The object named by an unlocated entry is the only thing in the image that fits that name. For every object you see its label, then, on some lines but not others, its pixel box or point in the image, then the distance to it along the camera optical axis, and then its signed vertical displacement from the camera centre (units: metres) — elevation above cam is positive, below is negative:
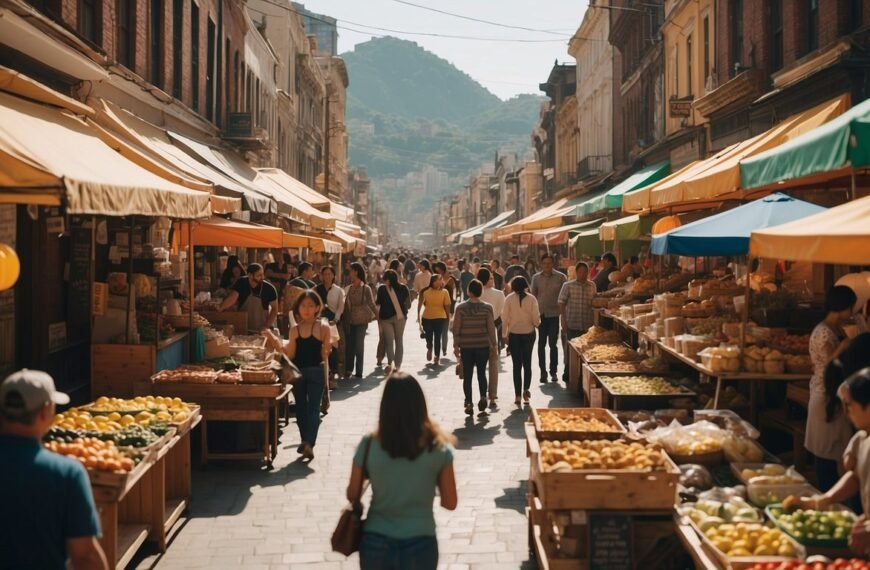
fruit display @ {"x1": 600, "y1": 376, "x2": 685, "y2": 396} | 10.74 -1.28
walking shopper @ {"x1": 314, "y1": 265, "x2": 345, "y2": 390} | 16.38 -0.42
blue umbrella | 10.04 +0.59
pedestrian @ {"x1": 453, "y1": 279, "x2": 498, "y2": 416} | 12.84 -0.80
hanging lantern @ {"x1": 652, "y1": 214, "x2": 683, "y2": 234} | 16.34 +0.97
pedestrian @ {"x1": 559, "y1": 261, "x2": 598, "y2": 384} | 16.08 -0.43
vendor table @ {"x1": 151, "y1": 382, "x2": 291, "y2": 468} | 9.95 -1.31
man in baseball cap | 3.88 -0.92
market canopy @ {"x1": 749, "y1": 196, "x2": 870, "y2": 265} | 5.63 +0.27
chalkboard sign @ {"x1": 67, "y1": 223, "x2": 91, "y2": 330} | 12.12 +0.03
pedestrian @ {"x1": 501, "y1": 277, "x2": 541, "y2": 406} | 13.88 -0.70
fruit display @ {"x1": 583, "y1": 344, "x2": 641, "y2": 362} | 13.62 -1.11
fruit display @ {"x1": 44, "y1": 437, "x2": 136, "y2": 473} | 6.06 -1.19
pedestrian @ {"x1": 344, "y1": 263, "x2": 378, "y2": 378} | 16.74 -0.47
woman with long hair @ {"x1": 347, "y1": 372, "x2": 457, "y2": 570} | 4.64 -1.03
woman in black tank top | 10.52 -0.99
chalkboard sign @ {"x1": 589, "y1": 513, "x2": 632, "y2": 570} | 6.11 -1.72
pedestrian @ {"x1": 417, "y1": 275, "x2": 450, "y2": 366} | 17.23 -0.54
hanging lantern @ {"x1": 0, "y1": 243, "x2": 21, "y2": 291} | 5.79 +0.06
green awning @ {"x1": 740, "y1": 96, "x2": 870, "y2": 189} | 7.07 +1.10
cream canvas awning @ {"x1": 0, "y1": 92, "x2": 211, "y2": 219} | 6.00 +0.79
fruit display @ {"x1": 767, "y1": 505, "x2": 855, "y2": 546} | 5.50 -1.50
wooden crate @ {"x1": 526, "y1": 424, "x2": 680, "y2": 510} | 6.13 -1.39
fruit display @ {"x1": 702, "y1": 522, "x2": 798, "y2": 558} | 5.44 -1.56
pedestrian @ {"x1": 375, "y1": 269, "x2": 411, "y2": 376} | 17.17 -0.62
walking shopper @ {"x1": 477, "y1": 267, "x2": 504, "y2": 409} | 16.45 -0.29
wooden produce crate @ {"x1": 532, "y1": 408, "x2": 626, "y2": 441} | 7.79 -1.30
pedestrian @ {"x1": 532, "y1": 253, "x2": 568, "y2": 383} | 16.55 -0.43
